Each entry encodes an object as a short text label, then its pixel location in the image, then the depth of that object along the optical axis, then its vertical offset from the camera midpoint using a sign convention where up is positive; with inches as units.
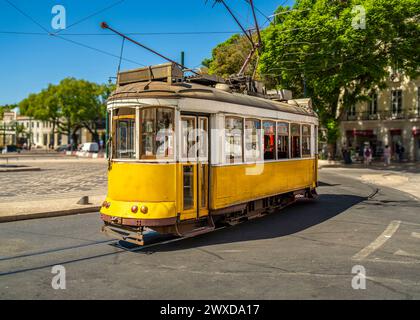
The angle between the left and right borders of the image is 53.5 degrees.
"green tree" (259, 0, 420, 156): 992.2 +277.5
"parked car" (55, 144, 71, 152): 3190.0 +66.9
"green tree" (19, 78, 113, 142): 2795.3 +368.9
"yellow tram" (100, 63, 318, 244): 300.0 +1.0
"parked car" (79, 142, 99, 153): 2456.9 +55.3
